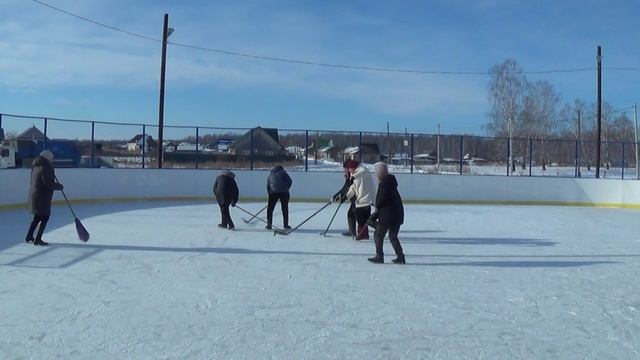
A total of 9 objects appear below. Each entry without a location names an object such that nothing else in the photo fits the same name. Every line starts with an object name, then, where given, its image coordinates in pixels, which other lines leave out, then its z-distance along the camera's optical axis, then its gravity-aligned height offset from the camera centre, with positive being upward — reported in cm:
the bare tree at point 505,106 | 3788 +389
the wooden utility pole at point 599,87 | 2502 +351
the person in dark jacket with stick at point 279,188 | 1127 -40
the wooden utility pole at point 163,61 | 2144 +376
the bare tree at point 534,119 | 3816 +316
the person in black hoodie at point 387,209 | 777 -53
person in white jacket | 985 -46
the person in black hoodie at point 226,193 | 1137 -50
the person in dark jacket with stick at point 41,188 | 862 -34
